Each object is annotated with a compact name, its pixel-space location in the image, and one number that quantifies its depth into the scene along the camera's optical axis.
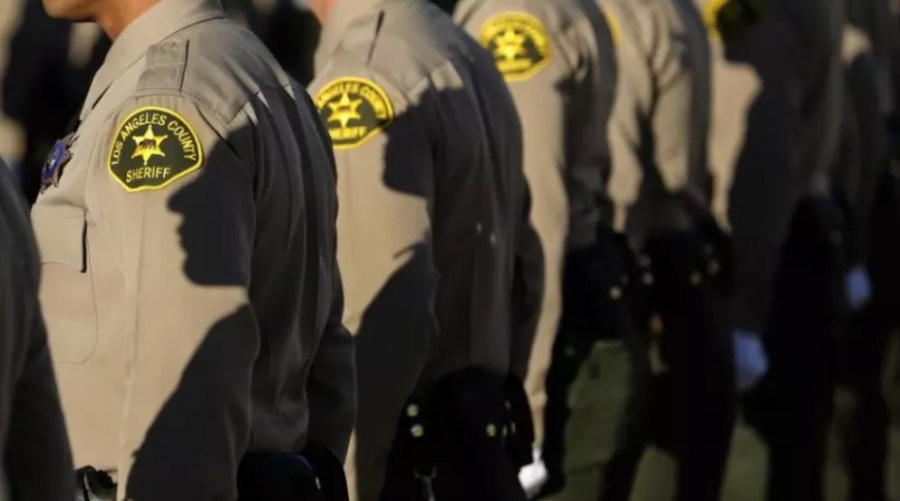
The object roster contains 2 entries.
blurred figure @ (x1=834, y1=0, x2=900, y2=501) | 9.06
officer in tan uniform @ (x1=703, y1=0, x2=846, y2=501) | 7.98
